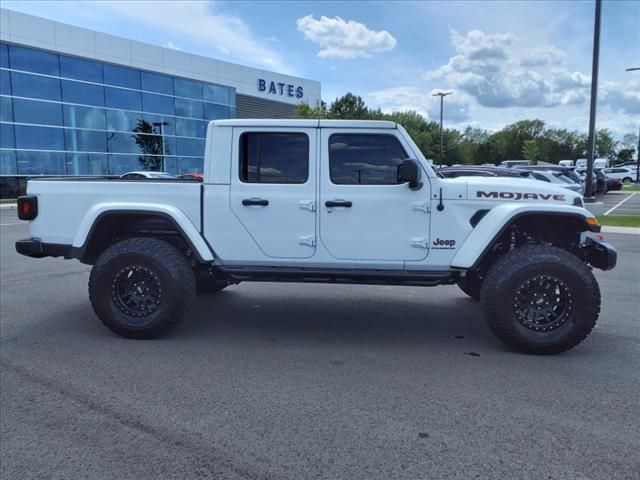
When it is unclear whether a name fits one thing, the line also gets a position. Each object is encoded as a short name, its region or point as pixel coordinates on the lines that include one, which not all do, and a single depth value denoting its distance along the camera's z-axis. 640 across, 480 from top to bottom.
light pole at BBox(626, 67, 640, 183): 44.62
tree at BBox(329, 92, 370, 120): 35.04
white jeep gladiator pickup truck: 4.52
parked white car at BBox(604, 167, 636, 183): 48.49
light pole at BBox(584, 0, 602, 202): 15.83
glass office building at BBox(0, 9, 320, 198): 25.95
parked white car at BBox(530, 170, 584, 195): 15.74
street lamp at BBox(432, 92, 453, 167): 47.44
